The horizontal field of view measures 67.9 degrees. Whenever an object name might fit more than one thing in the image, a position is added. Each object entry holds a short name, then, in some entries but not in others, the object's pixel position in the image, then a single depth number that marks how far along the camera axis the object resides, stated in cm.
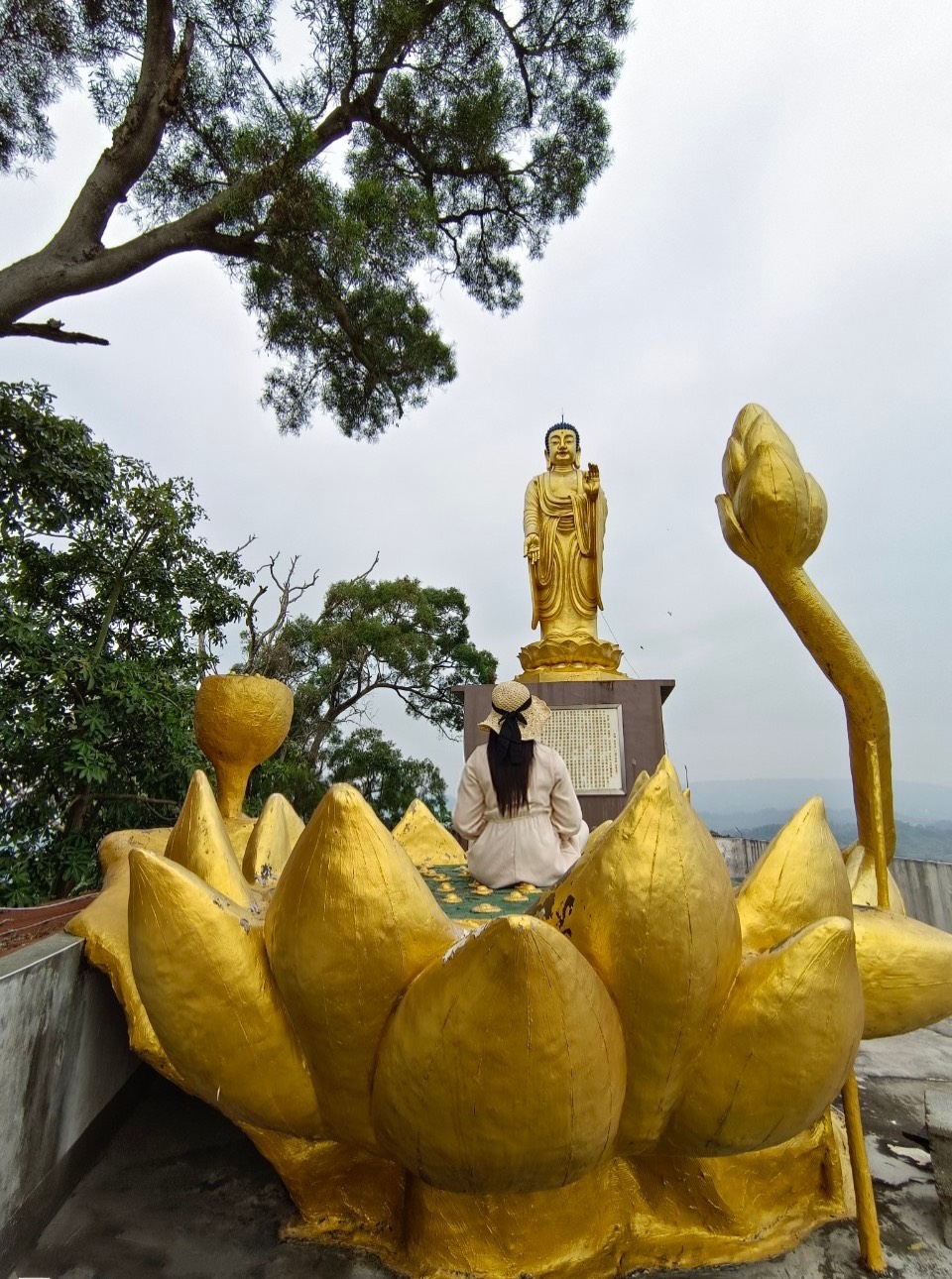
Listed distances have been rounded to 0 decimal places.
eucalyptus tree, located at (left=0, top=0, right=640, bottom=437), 527
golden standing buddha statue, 816
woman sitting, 273
